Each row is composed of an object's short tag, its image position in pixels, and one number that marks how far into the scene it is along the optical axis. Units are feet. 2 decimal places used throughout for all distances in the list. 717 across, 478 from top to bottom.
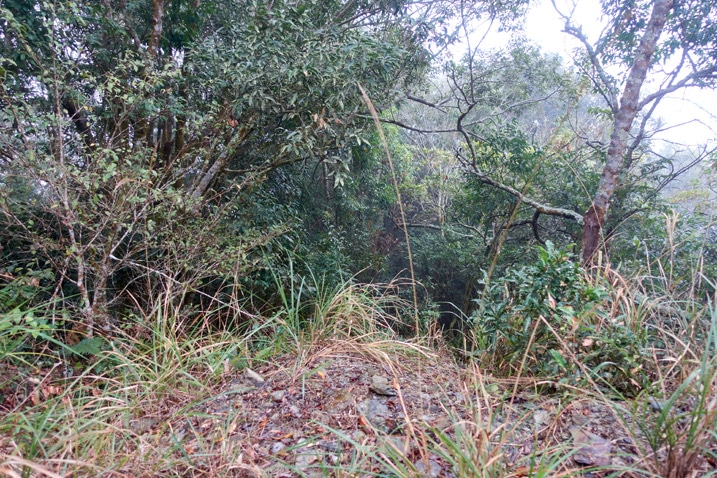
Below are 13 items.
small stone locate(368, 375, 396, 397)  5.92
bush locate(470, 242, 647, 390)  5.58
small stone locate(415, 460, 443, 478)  3.97
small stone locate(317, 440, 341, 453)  4.67
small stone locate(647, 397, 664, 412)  4.61
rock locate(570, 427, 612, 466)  4.12
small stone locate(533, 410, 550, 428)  4.93
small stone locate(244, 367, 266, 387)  6.25
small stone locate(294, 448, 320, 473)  4.39
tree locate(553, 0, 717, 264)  13.25
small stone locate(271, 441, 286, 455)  4.71
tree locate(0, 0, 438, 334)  8.26
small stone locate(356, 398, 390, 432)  5.17
